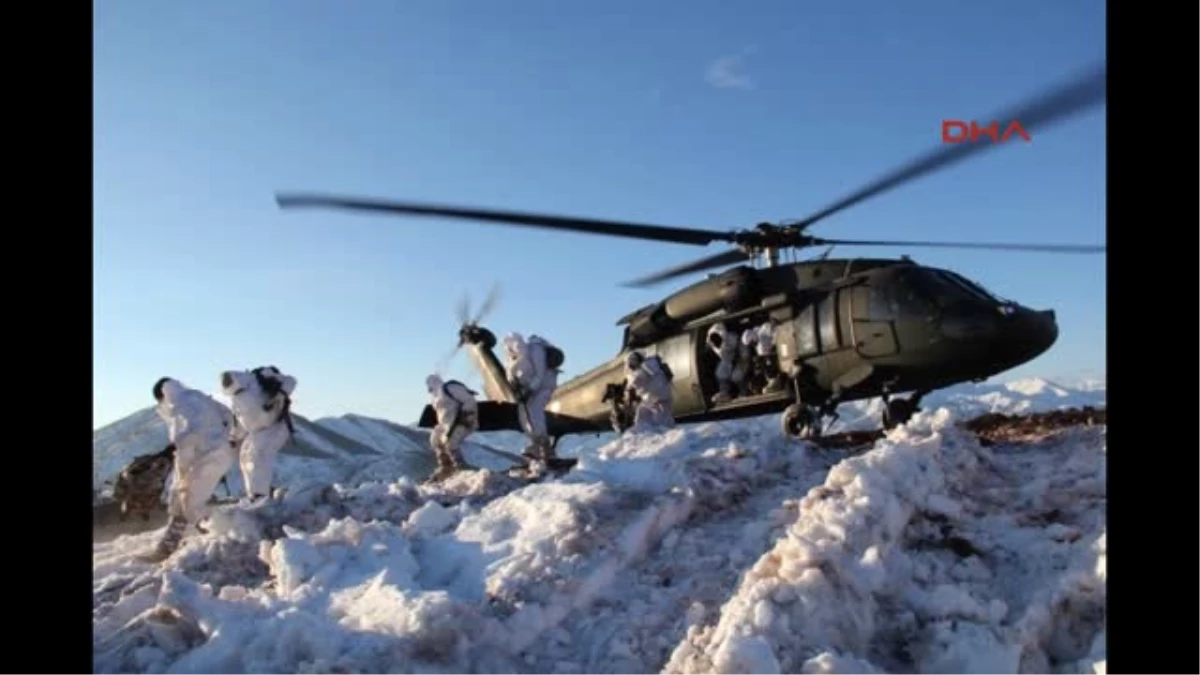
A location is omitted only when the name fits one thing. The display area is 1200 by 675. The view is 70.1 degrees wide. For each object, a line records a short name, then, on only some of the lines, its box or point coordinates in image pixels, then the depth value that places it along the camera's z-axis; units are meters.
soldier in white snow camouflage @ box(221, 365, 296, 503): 9.51
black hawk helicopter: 11.62
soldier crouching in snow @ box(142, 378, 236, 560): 8.73
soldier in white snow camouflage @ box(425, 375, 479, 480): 13.33
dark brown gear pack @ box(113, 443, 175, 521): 9.55
